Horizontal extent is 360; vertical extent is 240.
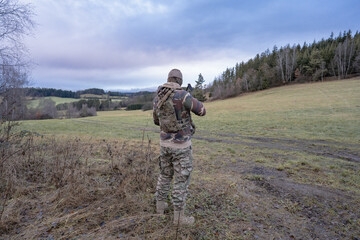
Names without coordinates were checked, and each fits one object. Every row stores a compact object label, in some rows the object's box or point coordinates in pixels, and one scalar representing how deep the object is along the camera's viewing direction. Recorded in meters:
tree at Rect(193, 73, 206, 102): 60.03
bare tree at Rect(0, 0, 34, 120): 6.40
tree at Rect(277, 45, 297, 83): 67.50
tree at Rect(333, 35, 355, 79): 58.00
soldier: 3.15
